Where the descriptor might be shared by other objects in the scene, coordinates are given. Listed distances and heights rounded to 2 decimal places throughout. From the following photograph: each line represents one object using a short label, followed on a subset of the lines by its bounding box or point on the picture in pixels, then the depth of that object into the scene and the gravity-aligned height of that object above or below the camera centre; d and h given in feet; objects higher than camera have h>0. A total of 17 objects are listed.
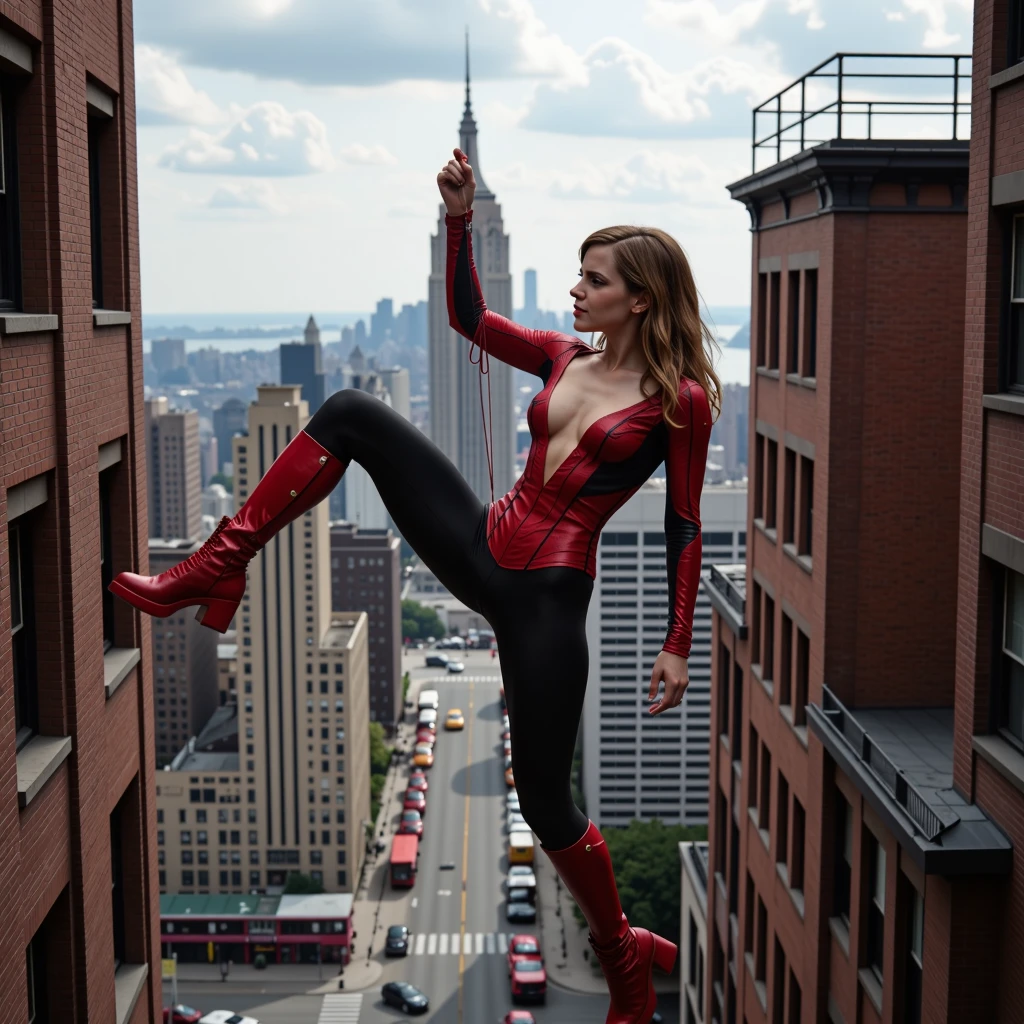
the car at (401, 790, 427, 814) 383.65 -121.97
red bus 333.01 -120.01
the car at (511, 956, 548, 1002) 256.52 -114.29
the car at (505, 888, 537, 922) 303.68 -120.12
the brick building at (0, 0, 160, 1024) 34.94 -4.66
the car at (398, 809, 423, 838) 360.89 -120.85
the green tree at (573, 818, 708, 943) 237.45 -89.07
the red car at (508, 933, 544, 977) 273.07 -115.90
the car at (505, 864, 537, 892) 319.47 -119.20
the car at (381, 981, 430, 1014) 257.14 -117.84
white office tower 315.99 -82.99
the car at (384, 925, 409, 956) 289.60 -120.76
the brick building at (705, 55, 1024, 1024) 58.59 -10.87
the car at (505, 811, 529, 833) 352.67 -119.76
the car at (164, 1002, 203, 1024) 244.42 -114.59
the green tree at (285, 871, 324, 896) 319.88 -120.14
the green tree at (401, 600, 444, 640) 624.59 -118.71
